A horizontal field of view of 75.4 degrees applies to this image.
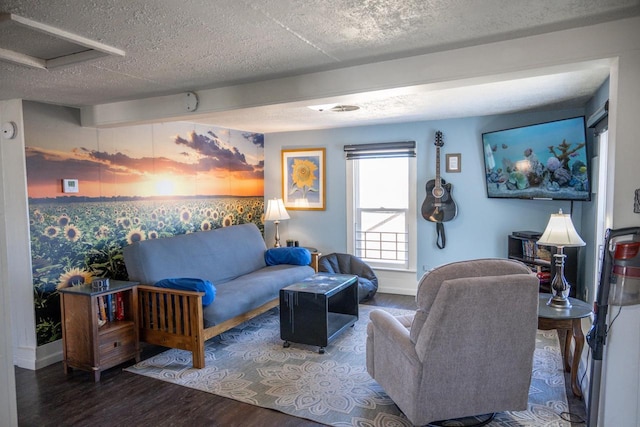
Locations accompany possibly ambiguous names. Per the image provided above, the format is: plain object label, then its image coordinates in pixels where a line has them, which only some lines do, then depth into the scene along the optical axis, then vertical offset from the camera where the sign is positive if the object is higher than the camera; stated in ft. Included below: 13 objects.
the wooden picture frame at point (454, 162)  16.53 +1.03
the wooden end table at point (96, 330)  10.21 -3.49
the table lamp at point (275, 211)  18.26 -0.91
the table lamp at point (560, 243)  9.15 -1.25
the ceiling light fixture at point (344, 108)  13.62 +2.73
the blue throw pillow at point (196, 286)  10.77 -2.47
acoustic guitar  16.62 -0.48
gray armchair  6.93 -2.74
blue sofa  10.84 -2.93
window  17.66 -0.88
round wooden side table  8.52 -2.79
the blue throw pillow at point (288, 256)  16.20 -2.58
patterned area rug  8.42 -4.55
